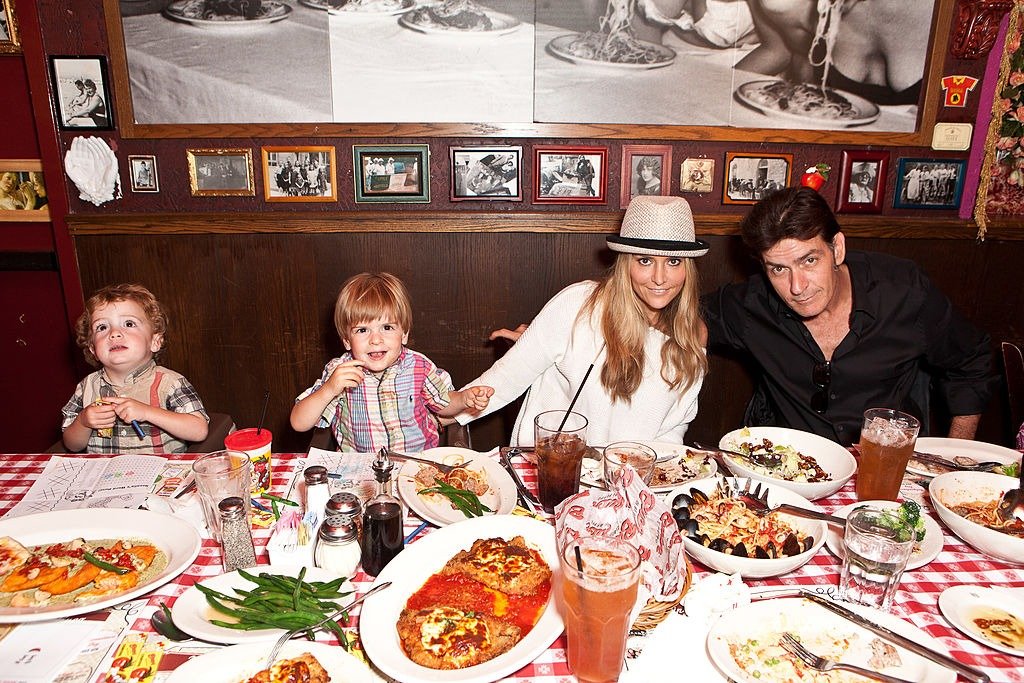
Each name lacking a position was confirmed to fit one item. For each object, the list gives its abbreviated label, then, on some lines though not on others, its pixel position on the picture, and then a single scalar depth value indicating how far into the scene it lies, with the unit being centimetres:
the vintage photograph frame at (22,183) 313
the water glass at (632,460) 147
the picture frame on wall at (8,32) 287
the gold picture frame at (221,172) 295
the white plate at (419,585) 103
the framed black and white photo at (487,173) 298
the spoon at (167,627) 113
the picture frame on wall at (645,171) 300
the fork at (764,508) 138
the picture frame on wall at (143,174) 295
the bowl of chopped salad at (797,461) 158
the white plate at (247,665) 102
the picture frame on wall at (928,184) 310
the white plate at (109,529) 136
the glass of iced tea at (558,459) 148
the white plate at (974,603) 118
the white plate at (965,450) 179
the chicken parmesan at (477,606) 107
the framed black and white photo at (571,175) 299
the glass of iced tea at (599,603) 99
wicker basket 113
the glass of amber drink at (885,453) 151
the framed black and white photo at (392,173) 297
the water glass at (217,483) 134
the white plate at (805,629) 106
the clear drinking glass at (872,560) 116
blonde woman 223
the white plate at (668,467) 164
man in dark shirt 231
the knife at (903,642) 101
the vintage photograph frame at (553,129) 289
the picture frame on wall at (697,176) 304
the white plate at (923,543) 133
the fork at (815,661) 104
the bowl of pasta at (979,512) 133
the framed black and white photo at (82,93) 283
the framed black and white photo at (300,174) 296
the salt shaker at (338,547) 123
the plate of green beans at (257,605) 111
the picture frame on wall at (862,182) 306
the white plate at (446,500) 149
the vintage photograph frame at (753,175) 304
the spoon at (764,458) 175
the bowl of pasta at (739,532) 125
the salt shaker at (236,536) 124
